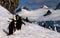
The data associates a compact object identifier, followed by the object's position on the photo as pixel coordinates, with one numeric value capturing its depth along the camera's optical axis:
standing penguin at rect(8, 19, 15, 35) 9.94
